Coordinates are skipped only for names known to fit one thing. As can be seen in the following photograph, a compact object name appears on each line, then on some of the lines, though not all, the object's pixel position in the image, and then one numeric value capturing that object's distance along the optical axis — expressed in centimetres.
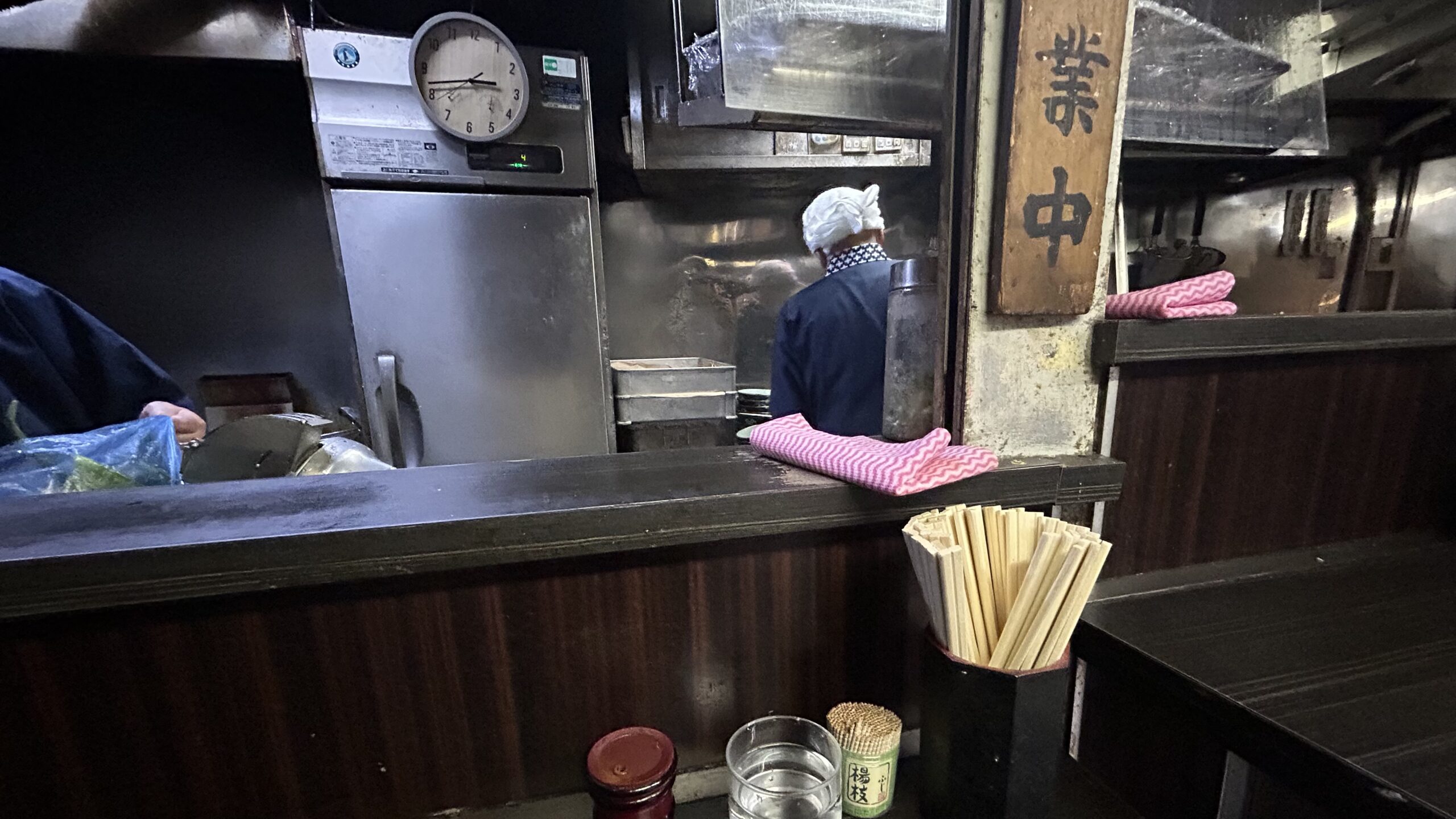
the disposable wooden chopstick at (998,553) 83
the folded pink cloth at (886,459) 90
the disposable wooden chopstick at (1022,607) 76
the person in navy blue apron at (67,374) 150
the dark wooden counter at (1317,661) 72
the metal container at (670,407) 309
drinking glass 83
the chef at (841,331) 237
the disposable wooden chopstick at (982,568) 82
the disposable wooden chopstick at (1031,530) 83
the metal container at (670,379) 306
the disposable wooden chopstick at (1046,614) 74
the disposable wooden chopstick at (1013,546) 83
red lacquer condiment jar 76
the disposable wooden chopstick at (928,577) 78
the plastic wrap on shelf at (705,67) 113
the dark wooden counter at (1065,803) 97
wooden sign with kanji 95
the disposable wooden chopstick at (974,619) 81
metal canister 112
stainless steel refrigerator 251
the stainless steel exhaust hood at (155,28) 226
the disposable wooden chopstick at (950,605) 75
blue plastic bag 113
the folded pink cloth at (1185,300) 111
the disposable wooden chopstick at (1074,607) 74
